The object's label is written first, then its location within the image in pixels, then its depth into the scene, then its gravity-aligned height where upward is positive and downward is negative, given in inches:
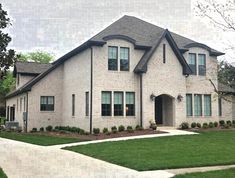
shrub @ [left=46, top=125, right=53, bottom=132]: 798.7 -82.6
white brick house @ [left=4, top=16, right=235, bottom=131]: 671.2 +55.1
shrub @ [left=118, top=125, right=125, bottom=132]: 658.1 -70.5
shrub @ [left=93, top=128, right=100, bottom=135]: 642.8 -74.0
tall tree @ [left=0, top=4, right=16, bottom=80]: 542.0 +107.7
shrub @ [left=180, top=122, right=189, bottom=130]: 702.7 -64.5
